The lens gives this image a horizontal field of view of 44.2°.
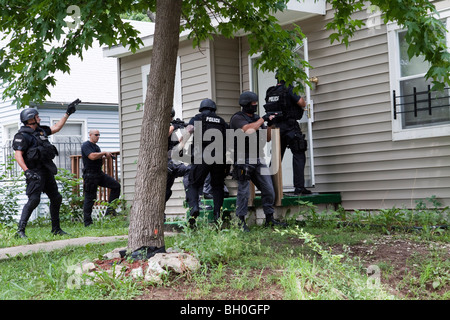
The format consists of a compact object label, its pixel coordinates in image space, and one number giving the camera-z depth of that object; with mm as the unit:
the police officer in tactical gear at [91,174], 11734
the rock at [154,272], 4719
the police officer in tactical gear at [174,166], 9680
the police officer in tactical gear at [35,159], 8688
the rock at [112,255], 5762
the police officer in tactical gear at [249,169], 7973
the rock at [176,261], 4891
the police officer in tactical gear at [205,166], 8000
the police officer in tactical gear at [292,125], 9312
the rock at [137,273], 4758
